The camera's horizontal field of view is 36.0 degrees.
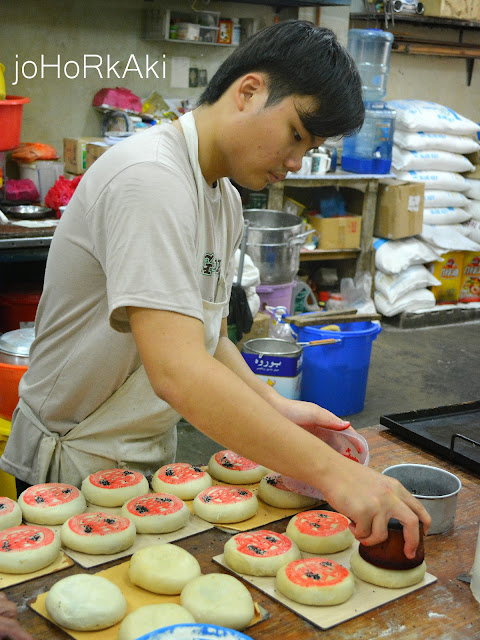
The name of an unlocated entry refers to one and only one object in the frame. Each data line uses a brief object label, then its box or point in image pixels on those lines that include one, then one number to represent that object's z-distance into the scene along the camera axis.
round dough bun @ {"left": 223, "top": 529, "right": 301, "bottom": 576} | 1.30
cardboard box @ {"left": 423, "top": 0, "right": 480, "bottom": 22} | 6.00
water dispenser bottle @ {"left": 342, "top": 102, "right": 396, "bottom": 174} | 5.59
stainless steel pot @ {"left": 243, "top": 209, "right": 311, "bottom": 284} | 4.57
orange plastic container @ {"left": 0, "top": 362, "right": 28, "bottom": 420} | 2.62
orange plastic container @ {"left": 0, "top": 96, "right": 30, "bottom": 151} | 3.73
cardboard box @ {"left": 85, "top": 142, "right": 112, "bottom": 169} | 4.39
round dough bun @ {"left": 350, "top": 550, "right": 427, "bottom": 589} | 1.28
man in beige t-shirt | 1.21
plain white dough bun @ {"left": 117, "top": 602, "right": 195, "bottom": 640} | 1.11
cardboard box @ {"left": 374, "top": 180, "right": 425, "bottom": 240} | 5.63
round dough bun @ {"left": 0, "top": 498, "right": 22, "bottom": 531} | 1.39
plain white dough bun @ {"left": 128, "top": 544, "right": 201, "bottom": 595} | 1.23
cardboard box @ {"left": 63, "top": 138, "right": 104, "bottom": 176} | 4.51
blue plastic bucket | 4.07
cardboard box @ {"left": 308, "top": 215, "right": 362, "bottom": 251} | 5.61
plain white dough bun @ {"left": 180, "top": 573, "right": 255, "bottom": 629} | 1.15
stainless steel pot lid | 2.74
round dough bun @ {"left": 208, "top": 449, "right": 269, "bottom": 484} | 1.64
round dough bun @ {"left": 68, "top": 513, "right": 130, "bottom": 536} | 1.35
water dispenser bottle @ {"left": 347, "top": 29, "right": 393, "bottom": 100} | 5.89
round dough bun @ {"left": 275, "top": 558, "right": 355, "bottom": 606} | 1.22
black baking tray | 1.75
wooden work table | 1.16
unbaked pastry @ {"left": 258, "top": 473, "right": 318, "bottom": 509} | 1.55
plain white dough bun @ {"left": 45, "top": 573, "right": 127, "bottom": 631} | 1.13
